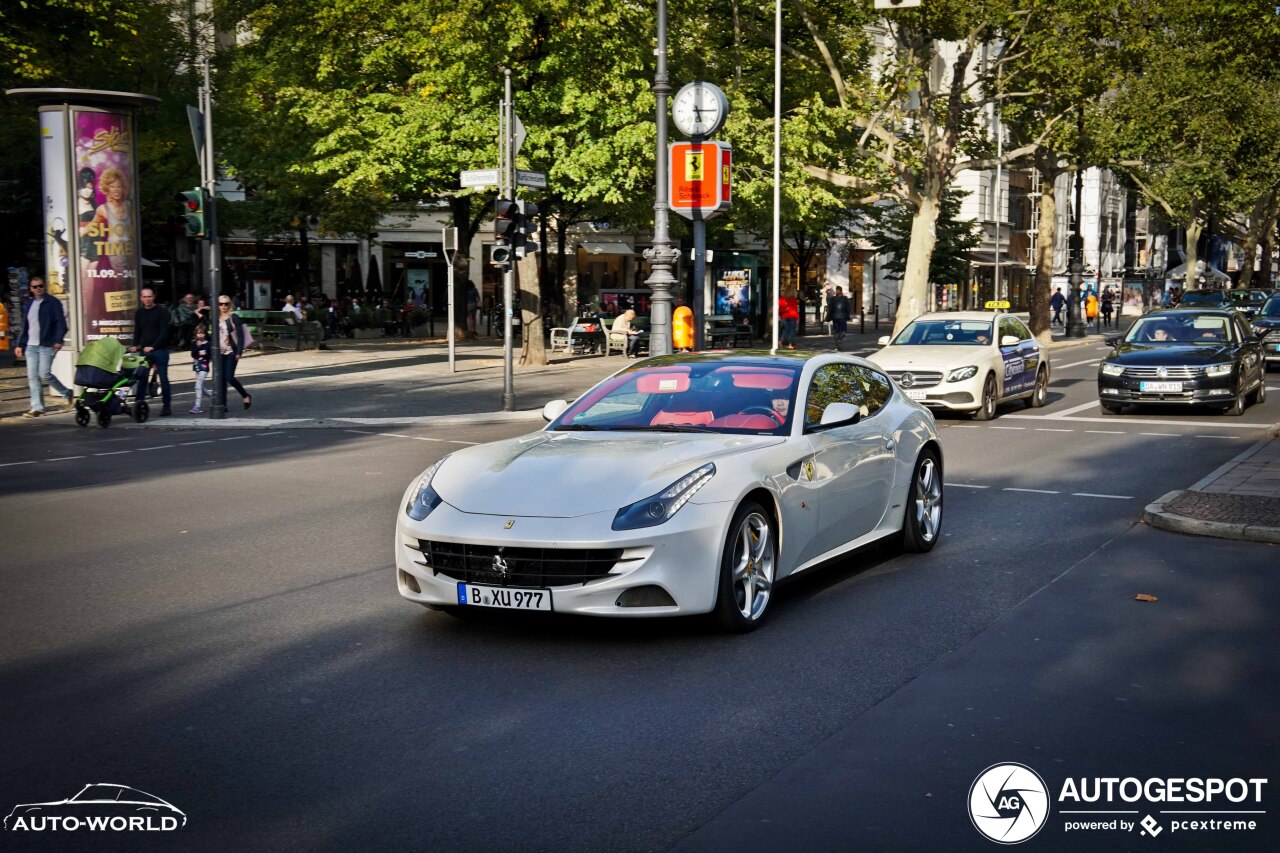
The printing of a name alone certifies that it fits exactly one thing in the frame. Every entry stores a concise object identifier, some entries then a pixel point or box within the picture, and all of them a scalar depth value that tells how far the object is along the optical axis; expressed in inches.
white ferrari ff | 271.0
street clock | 815.1
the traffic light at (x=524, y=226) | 869.2
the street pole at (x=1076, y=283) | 2069.4
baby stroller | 780.6
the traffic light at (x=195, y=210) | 800.9
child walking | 863.7
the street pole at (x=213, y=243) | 802.2
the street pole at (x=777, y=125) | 1203.9
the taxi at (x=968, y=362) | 779.4
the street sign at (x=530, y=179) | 833.5
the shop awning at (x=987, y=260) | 3069.4
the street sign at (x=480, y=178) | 884.0
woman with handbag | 846.5
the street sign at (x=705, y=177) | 809.5
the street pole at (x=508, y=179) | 856.3
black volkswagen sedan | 797.2
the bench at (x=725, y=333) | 1542.8
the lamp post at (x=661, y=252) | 803.4
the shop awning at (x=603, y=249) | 2578.7
